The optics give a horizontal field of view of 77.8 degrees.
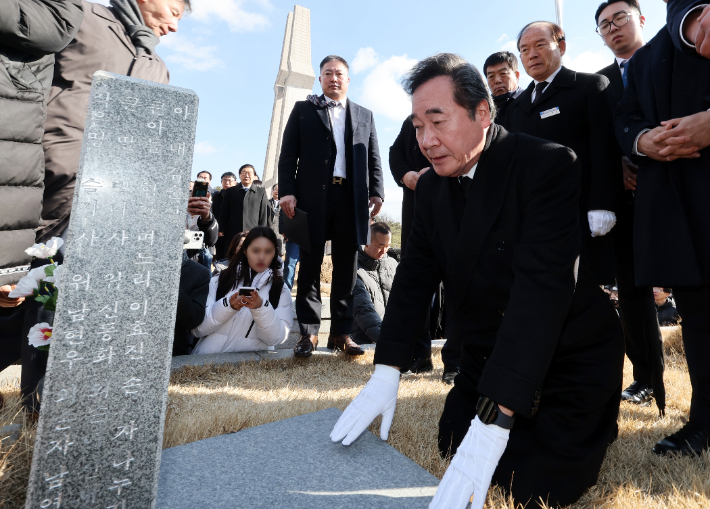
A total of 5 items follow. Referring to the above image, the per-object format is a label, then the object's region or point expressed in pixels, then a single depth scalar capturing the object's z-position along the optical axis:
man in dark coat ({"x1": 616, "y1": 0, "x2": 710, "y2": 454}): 1.93
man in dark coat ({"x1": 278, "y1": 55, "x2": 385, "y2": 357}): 3.79
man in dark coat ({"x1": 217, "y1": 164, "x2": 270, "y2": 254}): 7.71
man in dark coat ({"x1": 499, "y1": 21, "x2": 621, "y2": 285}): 2.51
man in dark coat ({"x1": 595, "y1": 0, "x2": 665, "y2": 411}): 2.63
